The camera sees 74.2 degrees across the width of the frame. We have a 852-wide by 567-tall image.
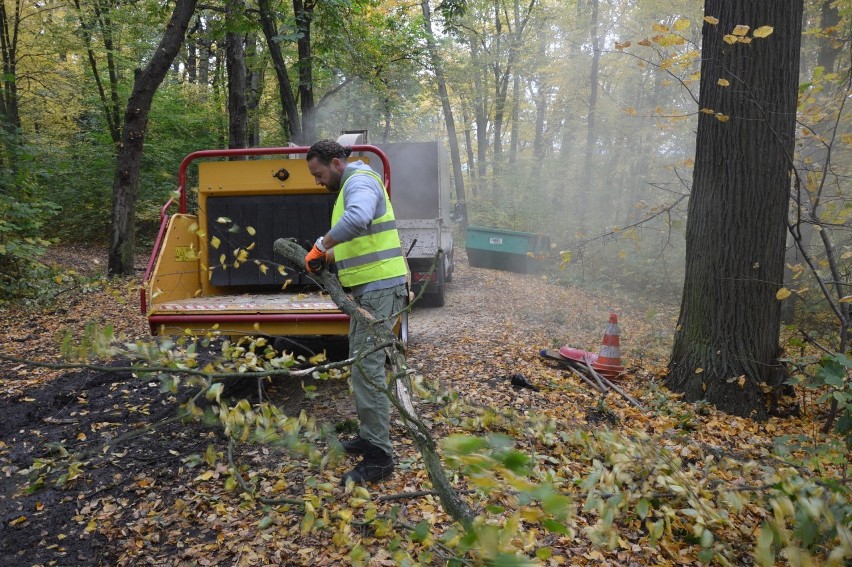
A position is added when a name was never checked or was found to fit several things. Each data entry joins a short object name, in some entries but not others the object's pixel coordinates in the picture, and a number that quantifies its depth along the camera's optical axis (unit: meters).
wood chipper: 5.41
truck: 10.94
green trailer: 16.62
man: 3.73
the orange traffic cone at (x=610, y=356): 5.94
